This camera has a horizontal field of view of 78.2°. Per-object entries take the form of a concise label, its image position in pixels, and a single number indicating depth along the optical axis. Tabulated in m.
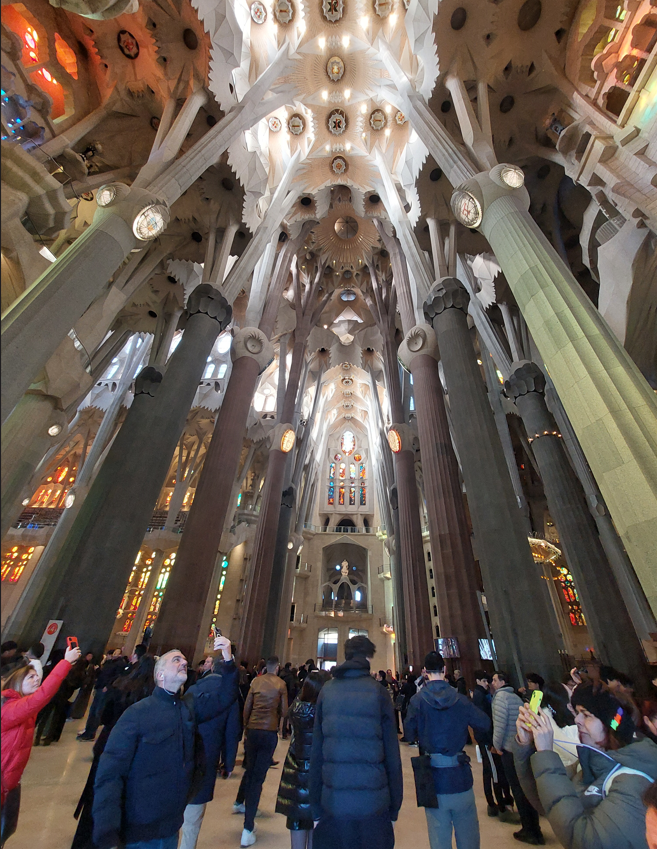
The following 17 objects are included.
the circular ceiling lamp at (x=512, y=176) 6.83
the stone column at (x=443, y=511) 7.93
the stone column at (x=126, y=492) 6.87
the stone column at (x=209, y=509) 8.05
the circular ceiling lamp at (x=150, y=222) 6.66
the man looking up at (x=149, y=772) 1.95
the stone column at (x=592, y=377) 3.91
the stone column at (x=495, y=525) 6.12
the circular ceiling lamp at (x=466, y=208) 7.07
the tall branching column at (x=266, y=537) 11.73
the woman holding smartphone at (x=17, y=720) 2.16
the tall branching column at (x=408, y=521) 11.20
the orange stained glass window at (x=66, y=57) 9.79
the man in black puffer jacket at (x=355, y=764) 2.10
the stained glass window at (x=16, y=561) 18.48
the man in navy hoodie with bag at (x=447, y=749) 2.50
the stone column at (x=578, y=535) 8.19
